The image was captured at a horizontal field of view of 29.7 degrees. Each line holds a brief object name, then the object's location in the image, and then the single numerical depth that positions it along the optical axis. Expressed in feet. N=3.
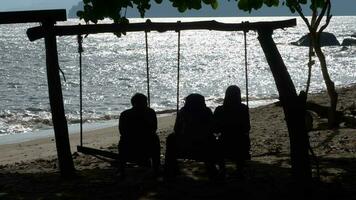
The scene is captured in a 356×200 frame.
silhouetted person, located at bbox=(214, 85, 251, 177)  27.84
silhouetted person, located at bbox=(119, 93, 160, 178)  28.32
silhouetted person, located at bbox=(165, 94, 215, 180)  27.25
